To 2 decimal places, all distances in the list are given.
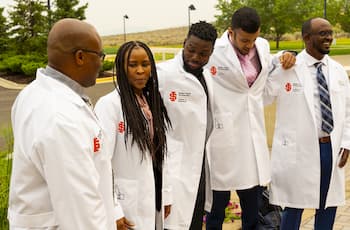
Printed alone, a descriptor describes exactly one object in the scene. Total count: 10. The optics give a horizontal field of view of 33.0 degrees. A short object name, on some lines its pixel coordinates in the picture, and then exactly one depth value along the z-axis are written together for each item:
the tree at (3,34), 28.73
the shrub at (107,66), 23.38
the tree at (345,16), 45.84
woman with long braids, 2.95
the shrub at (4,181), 3.83
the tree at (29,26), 26.58
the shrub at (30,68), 21.70
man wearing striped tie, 3.88
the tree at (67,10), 26.70
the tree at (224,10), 53.12
